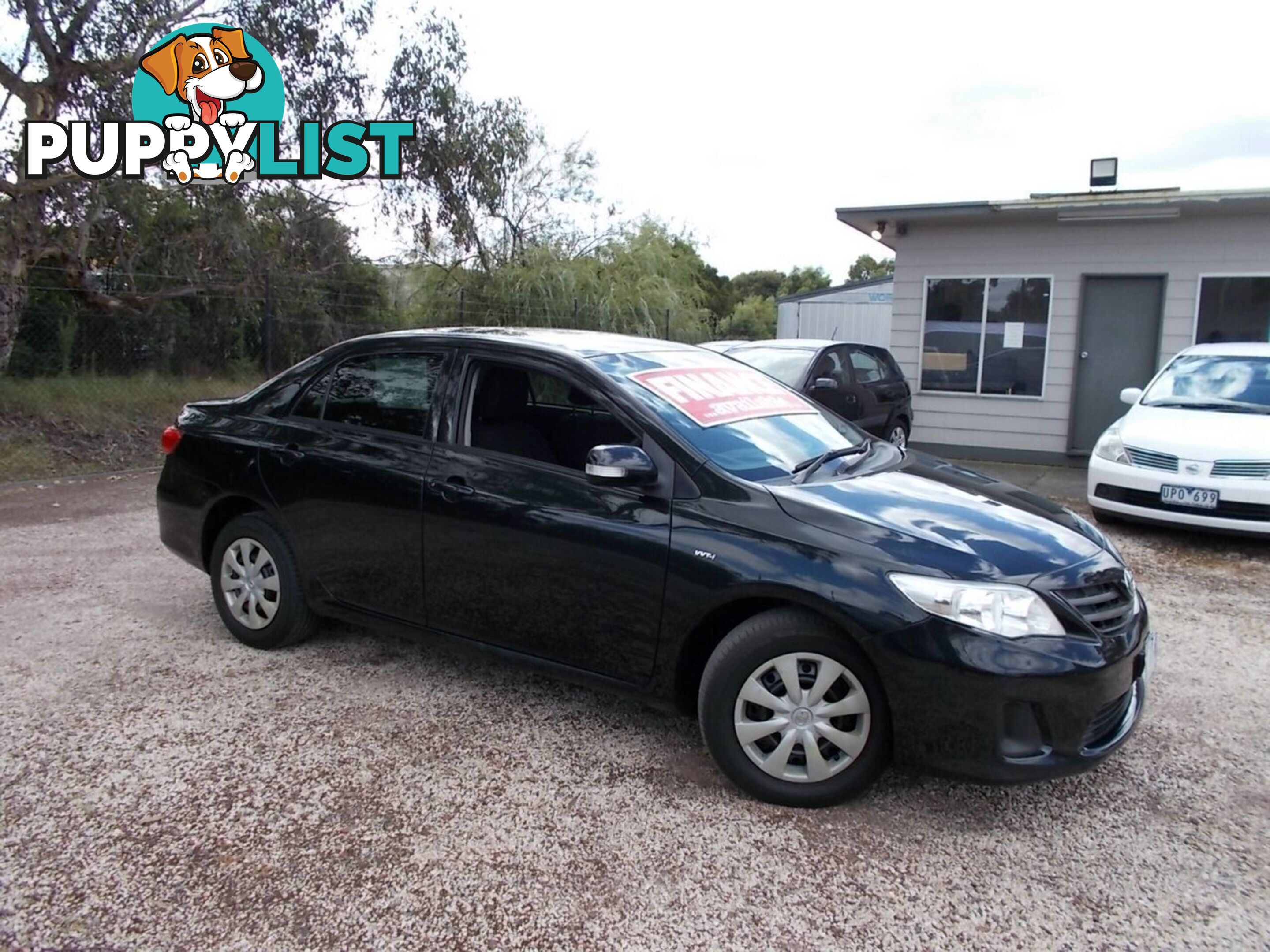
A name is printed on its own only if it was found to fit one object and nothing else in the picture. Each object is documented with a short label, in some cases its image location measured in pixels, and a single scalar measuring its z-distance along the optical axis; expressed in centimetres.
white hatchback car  630
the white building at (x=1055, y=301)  1016
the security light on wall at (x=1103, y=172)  1193
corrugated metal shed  2889
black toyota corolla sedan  277
